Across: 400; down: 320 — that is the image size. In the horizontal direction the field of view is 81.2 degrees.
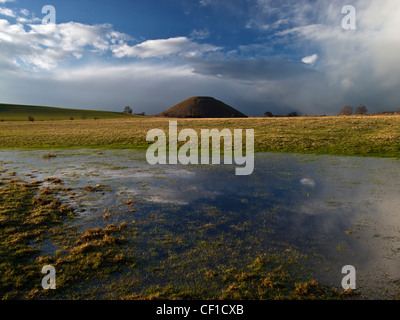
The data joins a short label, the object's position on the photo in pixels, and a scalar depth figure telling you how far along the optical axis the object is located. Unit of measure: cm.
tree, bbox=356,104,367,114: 13975
